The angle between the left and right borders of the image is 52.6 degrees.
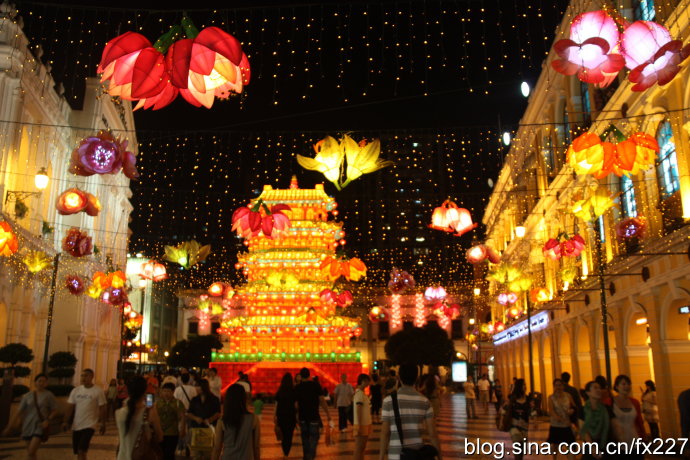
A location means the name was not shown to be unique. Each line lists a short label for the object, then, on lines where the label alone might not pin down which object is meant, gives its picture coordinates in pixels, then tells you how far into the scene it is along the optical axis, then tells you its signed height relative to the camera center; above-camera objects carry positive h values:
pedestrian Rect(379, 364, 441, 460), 5.52 -0.24
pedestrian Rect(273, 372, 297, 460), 9.73 -0.29
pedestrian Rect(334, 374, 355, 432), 14.71 -0.07
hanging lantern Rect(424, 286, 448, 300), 31.84 +4.44
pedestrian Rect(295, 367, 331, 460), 9.91 -0.31
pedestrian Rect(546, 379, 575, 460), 9.30 -0.33
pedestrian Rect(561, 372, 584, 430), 9.51 -0.11
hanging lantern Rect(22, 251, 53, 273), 19.89 +3.65
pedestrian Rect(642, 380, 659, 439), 13.20 -0.27
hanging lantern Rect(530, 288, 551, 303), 24.27 +3.30
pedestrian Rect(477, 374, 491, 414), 26.19 +0.10
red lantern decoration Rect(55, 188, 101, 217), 14.70 +3.92
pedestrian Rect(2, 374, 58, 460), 9.08 -0.29
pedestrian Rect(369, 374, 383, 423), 20.06 -0.10
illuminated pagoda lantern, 32.38 +3.46
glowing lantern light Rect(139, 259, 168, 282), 22.98 +3.90
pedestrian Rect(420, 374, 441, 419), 10.35 +0.08
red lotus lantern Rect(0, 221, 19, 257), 14.76 +3.17
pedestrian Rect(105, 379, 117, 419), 18.58 -0.04
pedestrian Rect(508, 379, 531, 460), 9.67 -0.30
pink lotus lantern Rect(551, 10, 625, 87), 7.87 +3.79
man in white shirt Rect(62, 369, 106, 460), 8.62 -0.28
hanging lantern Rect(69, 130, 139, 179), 11.33 +3.72
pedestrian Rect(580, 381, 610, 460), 6.72 -0.28
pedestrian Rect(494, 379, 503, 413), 18.05 -0.14
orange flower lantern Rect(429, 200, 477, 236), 15.77 +3.83
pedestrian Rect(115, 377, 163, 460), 6.46 -0.32
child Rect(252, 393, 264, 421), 10.69 -0.20
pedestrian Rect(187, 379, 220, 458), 8.55 -0.21
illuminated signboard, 28.21 +2.92
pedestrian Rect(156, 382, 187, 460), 8.17 -0.31
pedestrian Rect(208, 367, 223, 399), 14.23 +0.21
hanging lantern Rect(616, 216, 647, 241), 14.22 +3.28
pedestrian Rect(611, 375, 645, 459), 6.73 -0.26
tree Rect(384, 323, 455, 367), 53.50 +3.43
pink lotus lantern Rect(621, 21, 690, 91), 7.71 +3.68
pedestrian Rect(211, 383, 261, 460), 5.99 -0.33
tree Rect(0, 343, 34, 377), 16.83 +0.87
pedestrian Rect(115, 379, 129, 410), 16.54 -0.06
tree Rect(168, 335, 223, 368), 51.44 +2.87
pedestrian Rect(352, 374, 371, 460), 10.05 -0.43
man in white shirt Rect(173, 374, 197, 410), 10.37 -0.01
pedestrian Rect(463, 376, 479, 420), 22.93 -0.20
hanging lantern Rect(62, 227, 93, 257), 17.83 +3.69
